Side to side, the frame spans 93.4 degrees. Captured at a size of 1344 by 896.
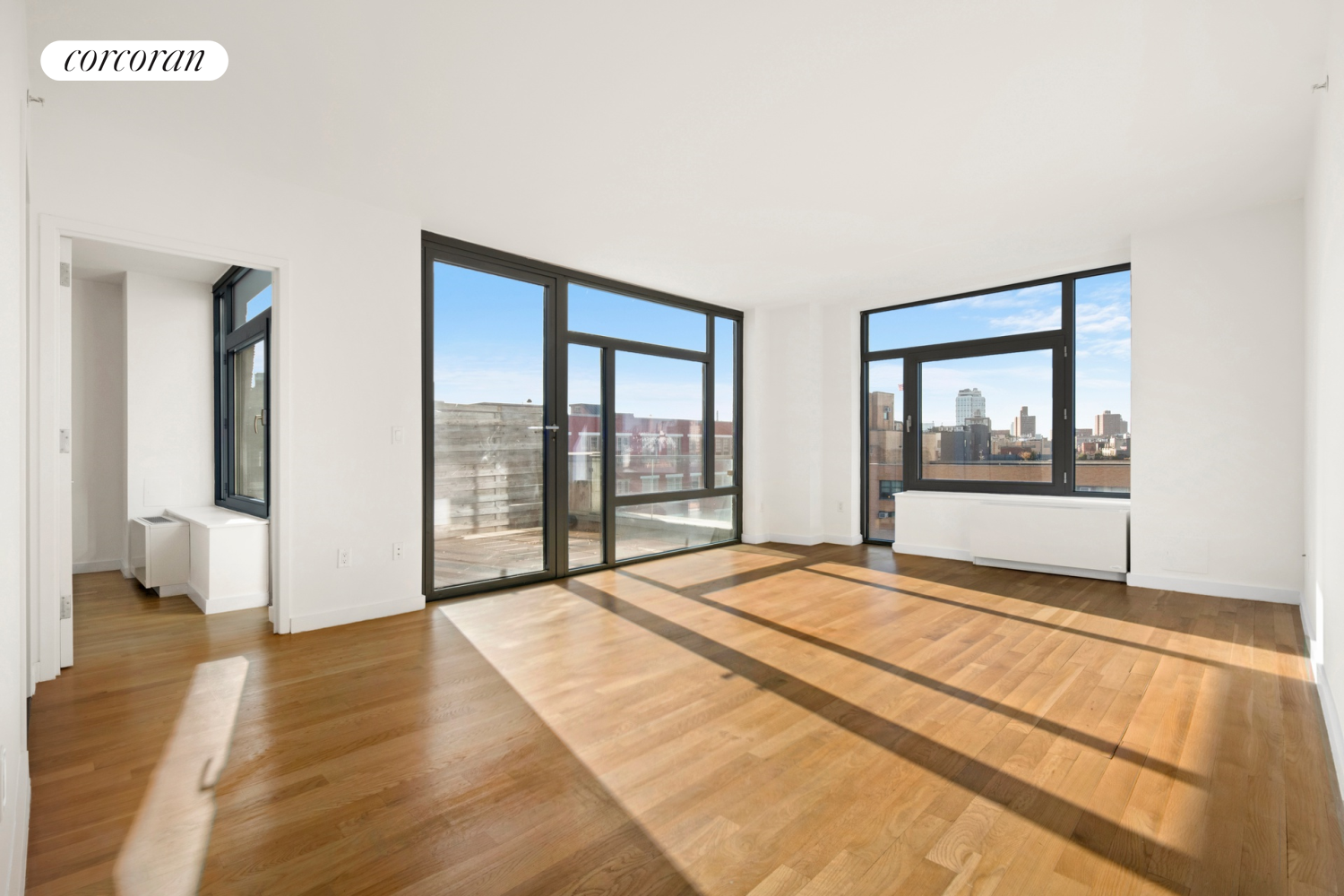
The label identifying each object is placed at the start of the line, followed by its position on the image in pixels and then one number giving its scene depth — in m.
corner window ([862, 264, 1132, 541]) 5.26
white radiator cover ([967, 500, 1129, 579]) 4.82
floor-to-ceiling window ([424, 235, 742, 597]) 4.51
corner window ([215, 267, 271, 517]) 4.51
